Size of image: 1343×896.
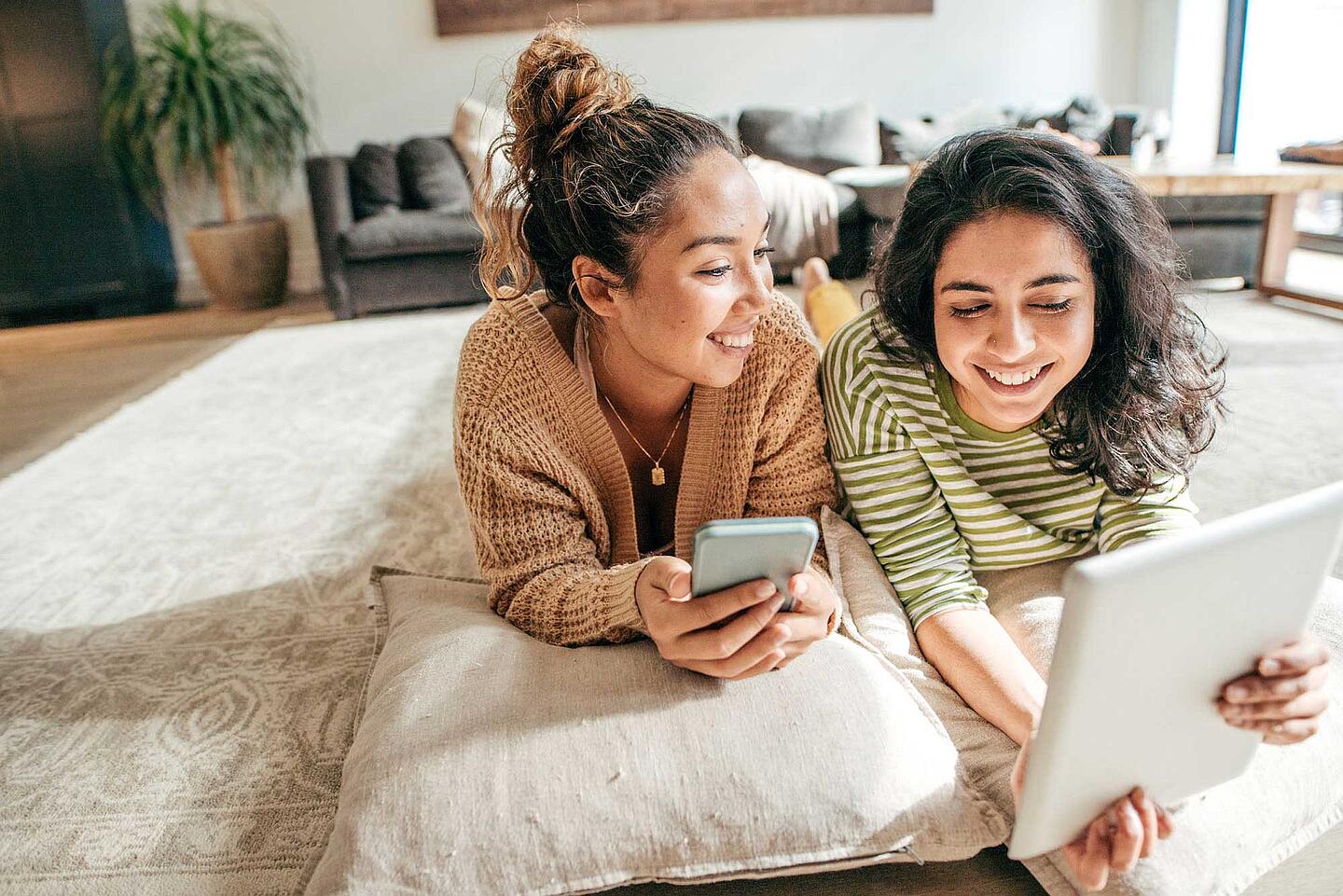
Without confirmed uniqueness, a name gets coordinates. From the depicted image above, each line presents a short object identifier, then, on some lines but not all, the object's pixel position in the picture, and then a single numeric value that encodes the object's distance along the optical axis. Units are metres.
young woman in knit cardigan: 1.10
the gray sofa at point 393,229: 4.31
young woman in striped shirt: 1.03
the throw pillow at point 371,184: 4.52
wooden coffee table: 2.88
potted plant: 4.62
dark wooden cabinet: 4.58
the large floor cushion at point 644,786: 0.84
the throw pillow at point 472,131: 4.52
